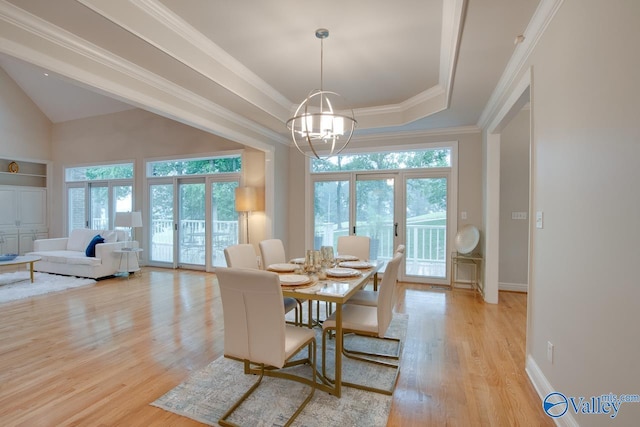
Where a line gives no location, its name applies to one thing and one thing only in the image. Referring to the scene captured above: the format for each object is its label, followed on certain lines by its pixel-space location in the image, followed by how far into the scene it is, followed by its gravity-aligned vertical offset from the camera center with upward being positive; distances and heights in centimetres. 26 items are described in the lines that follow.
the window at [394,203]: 516 +14
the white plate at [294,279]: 215 -50
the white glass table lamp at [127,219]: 562 -17
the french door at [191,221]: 619 -24
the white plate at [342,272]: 243 -50
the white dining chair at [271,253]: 329 -47
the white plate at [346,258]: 320 -50
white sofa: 542 -84
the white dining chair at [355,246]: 372 -44
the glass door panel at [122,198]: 702 +28
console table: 470 -86
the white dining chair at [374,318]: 218 -82
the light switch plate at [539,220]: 218 -6
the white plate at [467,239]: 466 -43
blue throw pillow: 555 -67
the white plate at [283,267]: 264 -50
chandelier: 271 +81
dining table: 198 -55
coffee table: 480 -82
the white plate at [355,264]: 281 -50
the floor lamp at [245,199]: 534 +20
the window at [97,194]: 708 +39
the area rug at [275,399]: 188 -127
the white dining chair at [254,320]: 171 -64
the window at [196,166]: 611 +92
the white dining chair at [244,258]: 274 -45
